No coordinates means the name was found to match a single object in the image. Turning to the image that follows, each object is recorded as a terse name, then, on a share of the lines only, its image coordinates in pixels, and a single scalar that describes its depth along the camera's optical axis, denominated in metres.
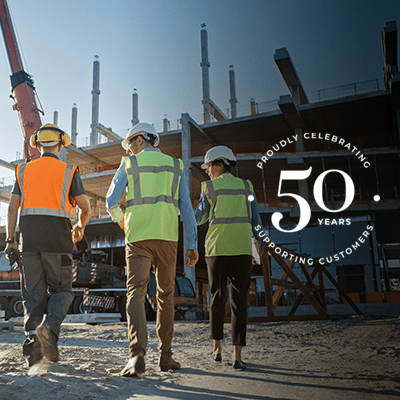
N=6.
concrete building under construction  23.30
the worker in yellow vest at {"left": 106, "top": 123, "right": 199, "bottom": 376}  2.62
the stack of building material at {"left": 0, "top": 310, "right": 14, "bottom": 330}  6.20
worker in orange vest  2.72
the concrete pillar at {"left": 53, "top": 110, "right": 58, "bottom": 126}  51.03
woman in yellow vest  3.08
